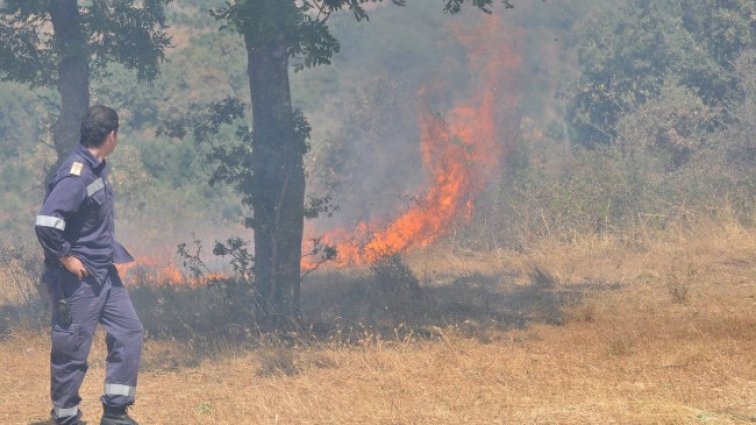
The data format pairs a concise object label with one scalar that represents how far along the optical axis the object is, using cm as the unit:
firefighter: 1285
